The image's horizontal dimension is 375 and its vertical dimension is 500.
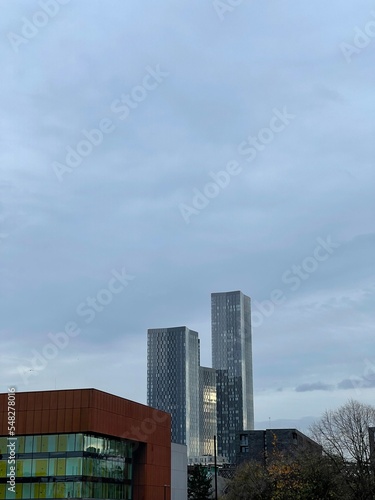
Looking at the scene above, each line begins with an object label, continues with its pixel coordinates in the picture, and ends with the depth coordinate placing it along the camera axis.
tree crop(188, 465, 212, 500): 113.00
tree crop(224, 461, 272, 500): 86.38
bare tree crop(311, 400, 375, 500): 71.69
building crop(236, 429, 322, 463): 138.00
